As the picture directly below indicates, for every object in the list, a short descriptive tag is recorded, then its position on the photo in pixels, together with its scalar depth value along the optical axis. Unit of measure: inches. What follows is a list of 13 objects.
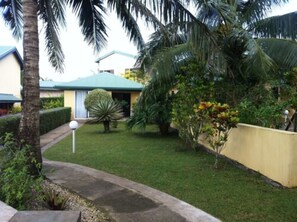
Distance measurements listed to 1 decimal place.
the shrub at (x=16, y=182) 138.4
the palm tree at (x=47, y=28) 207.1
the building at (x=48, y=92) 1106.4
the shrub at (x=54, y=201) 152.4
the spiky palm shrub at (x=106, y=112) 502.9
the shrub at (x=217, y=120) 243.4
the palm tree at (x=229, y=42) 218.5
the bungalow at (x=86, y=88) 791.0
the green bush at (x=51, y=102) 860.9
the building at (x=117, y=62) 1260.5
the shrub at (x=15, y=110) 718.9
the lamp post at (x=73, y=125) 331.4
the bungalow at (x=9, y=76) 794.6
